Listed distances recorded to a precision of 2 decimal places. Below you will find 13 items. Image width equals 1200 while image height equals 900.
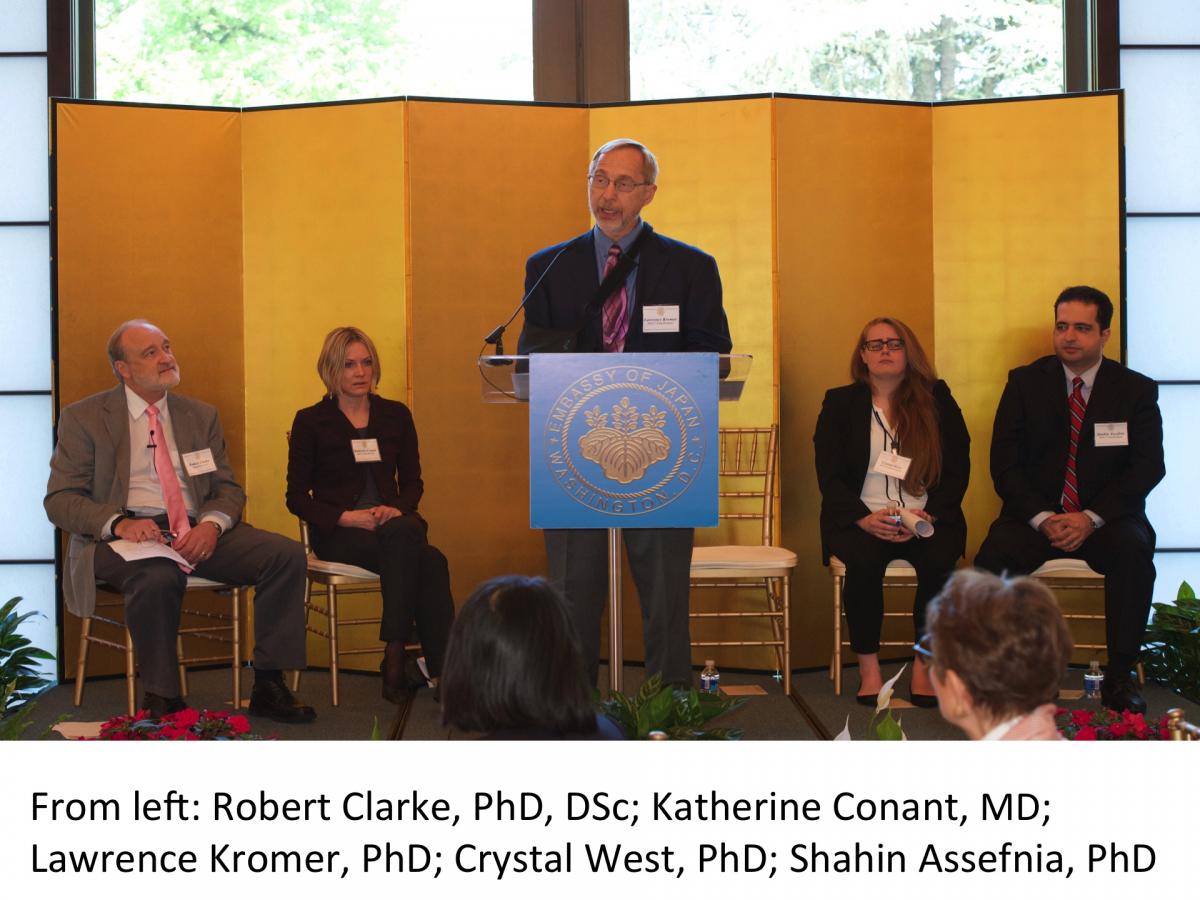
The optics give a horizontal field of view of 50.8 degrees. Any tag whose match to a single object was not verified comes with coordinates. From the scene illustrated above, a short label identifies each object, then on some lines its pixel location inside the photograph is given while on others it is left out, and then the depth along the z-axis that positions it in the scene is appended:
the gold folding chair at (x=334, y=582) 4.41
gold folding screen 5.06
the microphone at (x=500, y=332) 3.14
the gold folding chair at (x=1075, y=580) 4.37
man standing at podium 3.52
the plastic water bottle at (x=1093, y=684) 4.51
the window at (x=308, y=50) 5.65
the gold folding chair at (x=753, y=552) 4.46
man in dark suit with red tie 4.21
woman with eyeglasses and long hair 4.39
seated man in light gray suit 3.97
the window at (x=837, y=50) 5.71
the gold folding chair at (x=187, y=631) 4.12
